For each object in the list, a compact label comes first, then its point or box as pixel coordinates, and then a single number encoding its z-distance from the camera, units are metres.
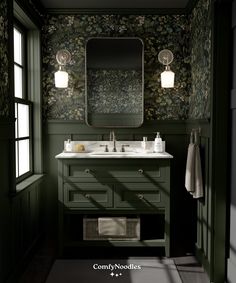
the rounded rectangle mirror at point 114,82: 3.91
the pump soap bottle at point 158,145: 3.85
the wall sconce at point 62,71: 3.79
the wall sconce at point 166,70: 3.81
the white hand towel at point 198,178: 3.21
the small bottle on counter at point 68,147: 3.88
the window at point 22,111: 3.42
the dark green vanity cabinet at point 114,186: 3.41
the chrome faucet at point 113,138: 3.89
